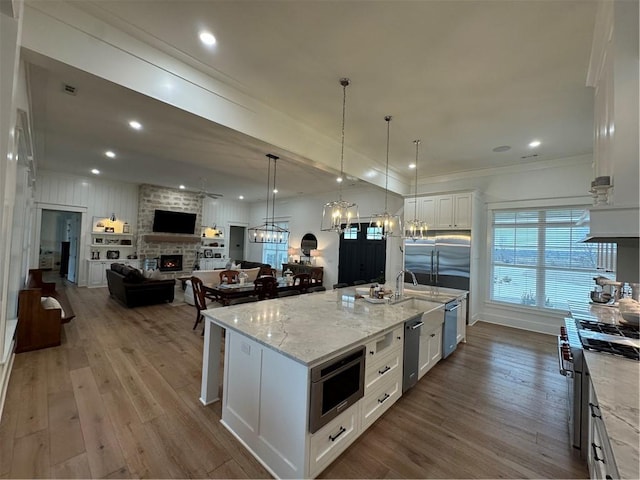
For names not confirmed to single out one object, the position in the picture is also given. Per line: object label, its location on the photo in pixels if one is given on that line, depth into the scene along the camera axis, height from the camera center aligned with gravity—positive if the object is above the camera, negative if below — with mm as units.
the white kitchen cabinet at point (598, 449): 1068 -906
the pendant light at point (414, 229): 4141 +298
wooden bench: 3566 -1259
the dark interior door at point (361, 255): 7523 -291
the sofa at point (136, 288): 5840 -1169
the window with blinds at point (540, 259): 5000 -118
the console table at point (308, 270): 8611 -903
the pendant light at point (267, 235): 7238 +200
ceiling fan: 7209 +1228
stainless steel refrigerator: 5539 -213
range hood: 1252 +166
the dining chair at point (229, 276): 6117 -835
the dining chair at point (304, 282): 5920 -912
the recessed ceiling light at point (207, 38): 2346 +1813
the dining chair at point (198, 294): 4559 -952
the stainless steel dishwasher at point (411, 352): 2684 -1084
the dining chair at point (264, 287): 5402 -934
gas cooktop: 1870 -664
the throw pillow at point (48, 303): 3889 -1051
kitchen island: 1715 -1001
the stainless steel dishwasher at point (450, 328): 3543 -1102
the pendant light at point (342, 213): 3273 +407
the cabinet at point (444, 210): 5559 +856
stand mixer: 3529 -502
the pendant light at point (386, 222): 3821 +360
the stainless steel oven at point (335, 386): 1659 -975
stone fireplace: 8914 +103
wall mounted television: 9028 +566
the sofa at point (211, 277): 6425 -944
